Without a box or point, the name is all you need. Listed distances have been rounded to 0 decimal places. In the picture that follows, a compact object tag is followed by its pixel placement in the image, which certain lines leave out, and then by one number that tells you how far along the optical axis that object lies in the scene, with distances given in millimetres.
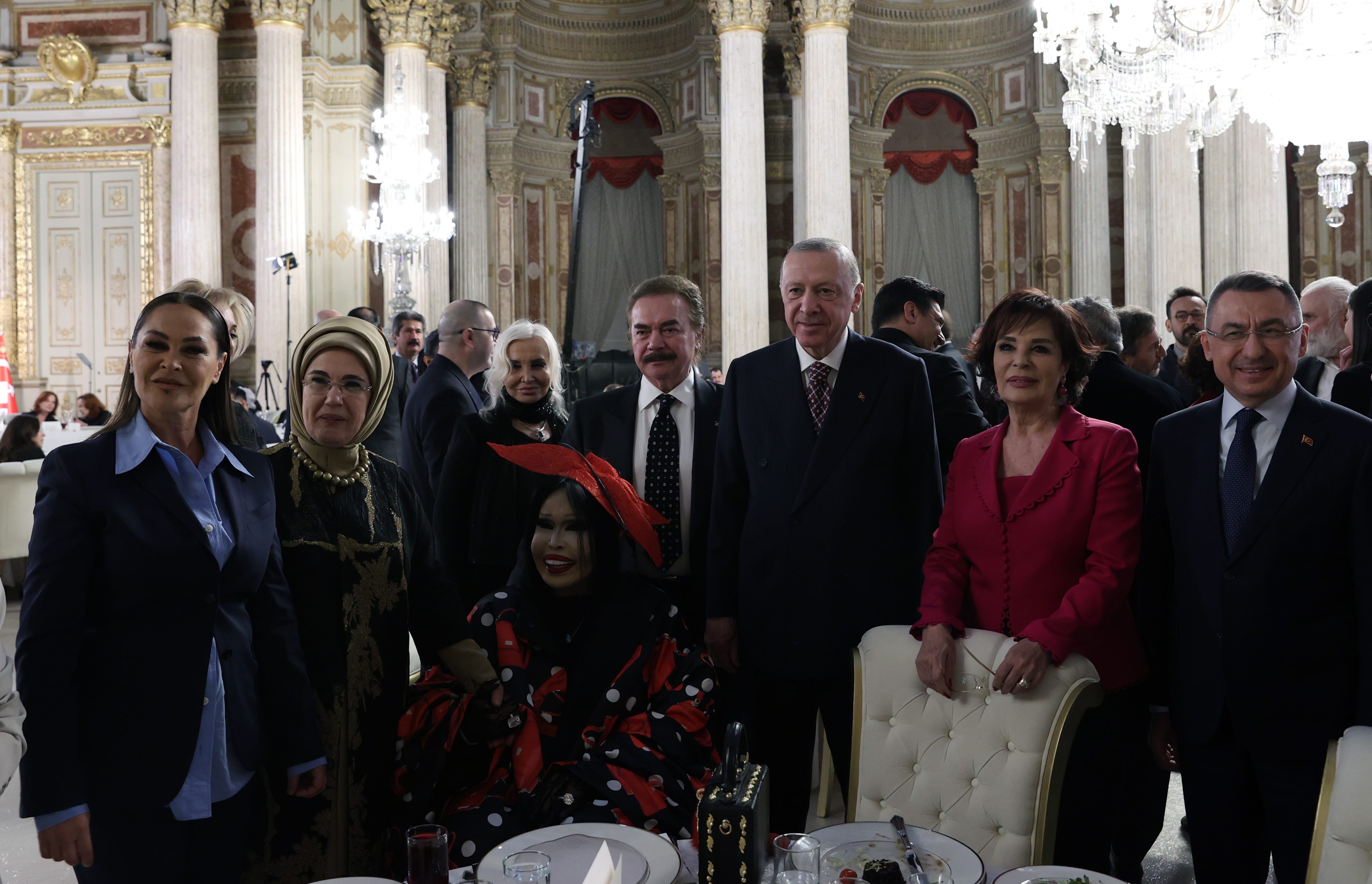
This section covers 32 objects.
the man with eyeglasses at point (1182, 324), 4945
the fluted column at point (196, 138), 10266
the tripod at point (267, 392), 8867
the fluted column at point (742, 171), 11555
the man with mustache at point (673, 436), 2938
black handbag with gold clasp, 1447
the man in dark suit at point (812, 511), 2658
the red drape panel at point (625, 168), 14836
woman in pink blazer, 2320
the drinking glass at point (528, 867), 1490
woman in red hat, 2324
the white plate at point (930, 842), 1595
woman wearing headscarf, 2223
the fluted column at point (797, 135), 12078
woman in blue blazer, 1795
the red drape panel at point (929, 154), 14203
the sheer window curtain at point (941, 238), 14227
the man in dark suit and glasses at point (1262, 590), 2127
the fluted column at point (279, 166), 10258
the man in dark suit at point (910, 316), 3951
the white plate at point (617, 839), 1602
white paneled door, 11062
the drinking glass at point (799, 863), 1433
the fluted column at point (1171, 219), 9500
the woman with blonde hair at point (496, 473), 3176
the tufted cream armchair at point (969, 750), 2082
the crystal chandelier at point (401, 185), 9797
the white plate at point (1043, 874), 1596
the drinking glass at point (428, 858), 1493
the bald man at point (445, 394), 3988
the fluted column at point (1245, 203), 9234
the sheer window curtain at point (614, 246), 14836
